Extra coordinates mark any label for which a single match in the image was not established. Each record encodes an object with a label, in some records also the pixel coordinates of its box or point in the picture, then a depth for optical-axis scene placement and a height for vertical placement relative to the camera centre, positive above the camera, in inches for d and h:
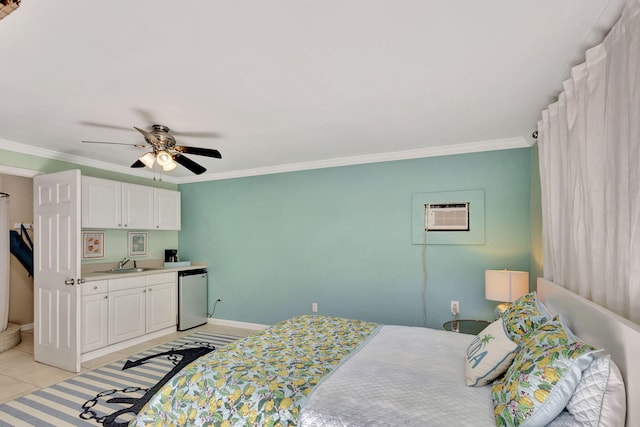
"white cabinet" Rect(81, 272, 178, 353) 147.8 -44.1
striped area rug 97.7 -59.8
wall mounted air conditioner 146.4 +0.8
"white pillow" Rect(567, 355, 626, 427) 45.0 -25.0
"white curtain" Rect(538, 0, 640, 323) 53.1 +8.6
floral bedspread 62.6 -34.7
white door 134.4 -20.6
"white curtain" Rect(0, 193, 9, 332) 168.6 -20.7
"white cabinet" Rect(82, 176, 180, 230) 158.4 +7.5
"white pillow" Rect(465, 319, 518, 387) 64.3 -28.4
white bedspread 55.8 -33.6
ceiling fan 110.6 +23.4
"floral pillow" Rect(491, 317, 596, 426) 47.6 -24.9
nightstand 120.0 -41.3
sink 174.6 -27.5
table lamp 115.3 -23.9
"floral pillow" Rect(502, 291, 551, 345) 73.5 -23.6
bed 47.9 -33.6
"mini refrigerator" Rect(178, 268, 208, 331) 191.9 -47.3
